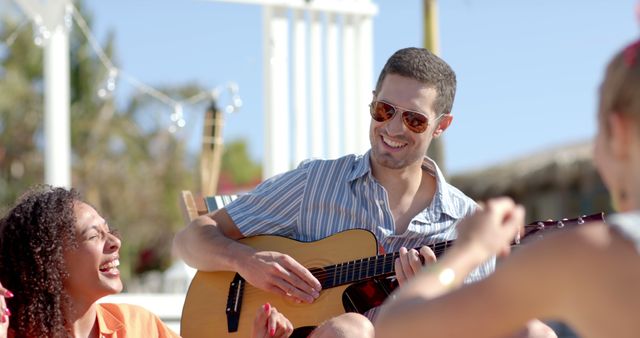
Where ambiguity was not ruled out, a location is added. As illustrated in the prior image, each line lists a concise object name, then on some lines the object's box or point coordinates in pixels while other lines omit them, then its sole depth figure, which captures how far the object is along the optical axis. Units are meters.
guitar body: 6.90
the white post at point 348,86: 13.31
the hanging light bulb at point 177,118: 12.79
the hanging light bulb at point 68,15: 12.69
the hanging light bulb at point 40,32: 12.72
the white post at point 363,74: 13.30
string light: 12.78
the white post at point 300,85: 13.06
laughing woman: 5.94
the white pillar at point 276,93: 13.06
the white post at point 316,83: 13.12
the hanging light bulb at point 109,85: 13.41
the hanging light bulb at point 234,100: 13.96
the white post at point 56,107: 12.70
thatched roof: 30.88
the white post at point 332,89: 13.23
